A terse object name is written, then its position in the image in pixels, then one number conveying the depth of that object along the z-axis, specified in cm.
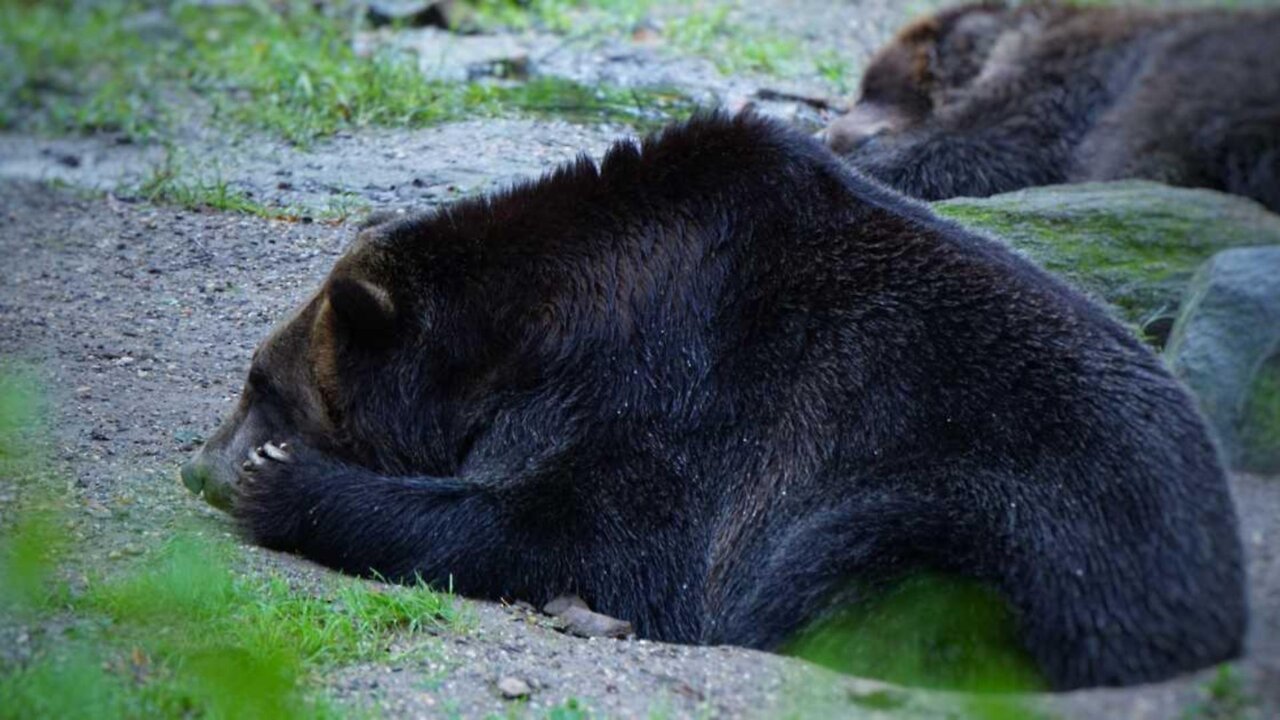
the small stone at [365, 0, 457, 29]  2353
